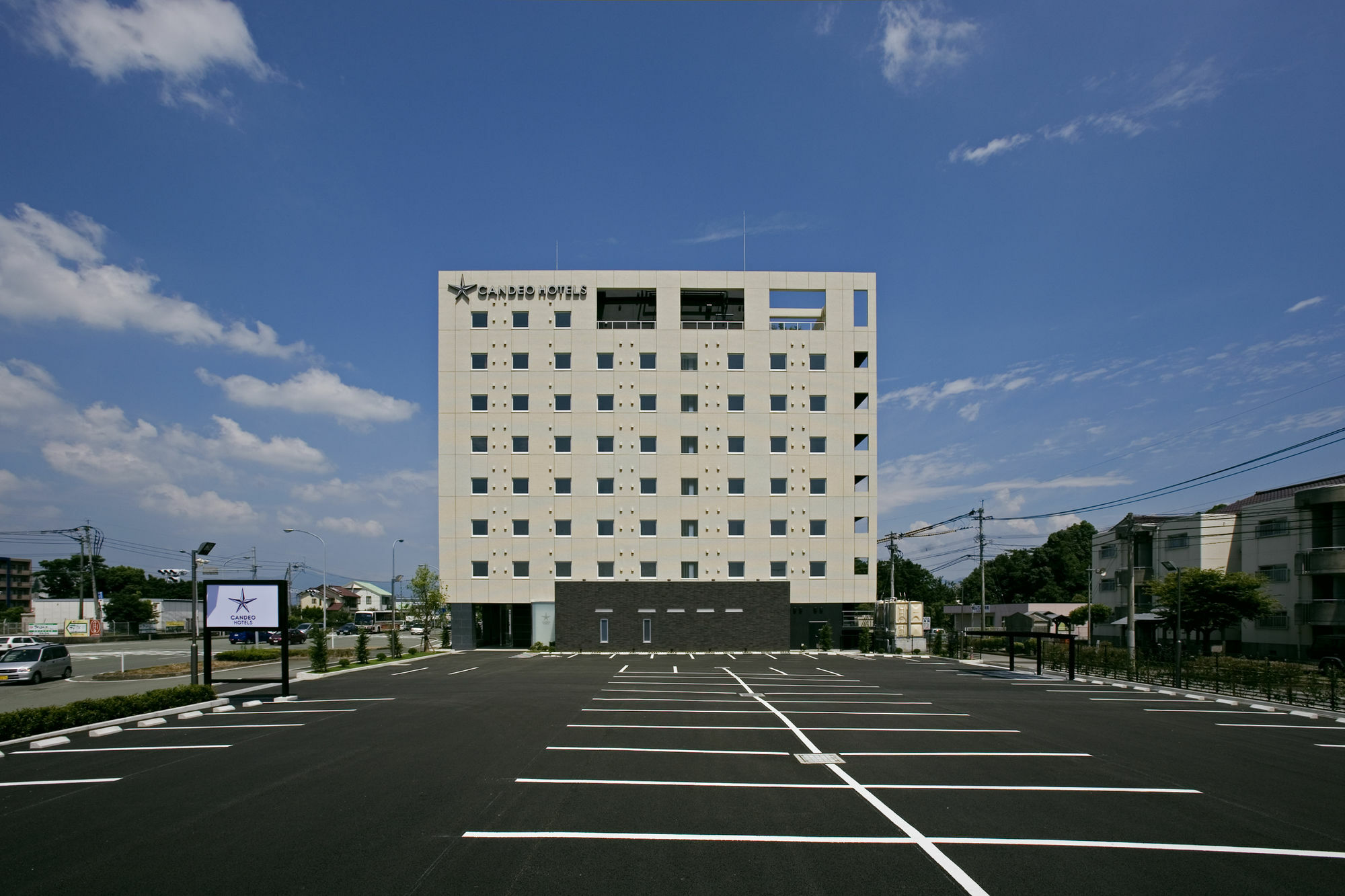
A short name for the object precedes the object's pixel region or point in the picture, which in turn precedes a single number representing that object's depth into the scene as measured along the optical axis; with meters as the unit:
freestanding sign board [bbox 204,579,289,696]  24.19
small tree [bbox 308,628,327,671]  35.53
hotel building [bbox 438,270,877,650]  54.53
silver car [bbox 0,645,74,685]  32.62
